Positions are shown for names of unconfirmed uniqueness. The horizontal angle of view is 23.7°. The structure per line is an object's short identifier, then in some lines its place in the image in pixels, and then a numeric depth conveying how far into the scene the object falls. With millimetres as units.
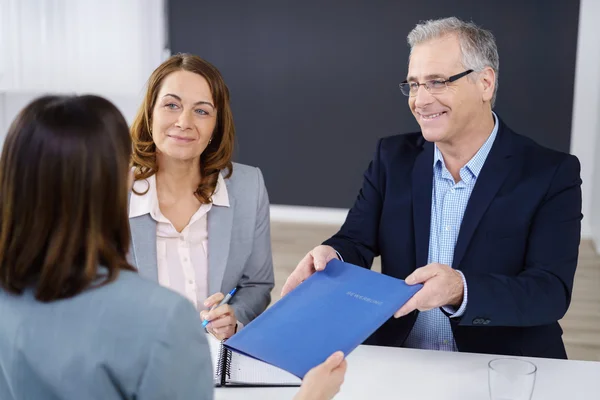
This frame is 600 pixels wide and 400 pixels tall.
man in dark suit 3350
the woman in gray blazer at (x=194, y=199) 3528
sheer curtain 8225
